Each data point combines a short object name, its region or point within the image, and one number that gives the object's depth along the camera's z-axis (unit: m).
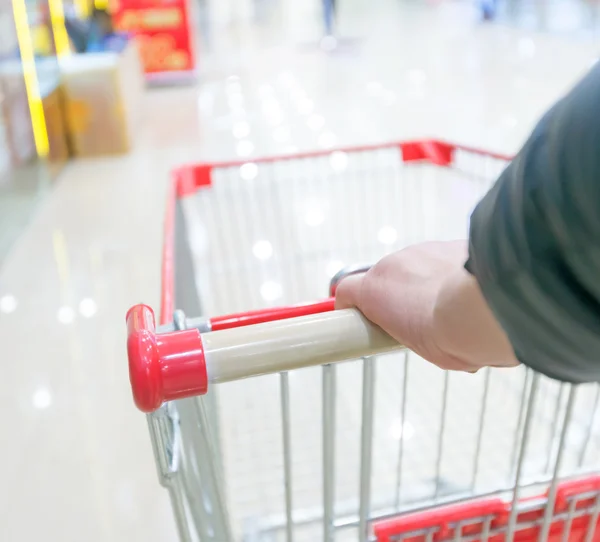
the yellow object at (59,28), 4.88
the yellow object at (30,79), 3.86
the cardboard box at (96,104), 4.55
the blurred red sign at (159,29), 6.25
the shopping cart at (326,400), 0.62
